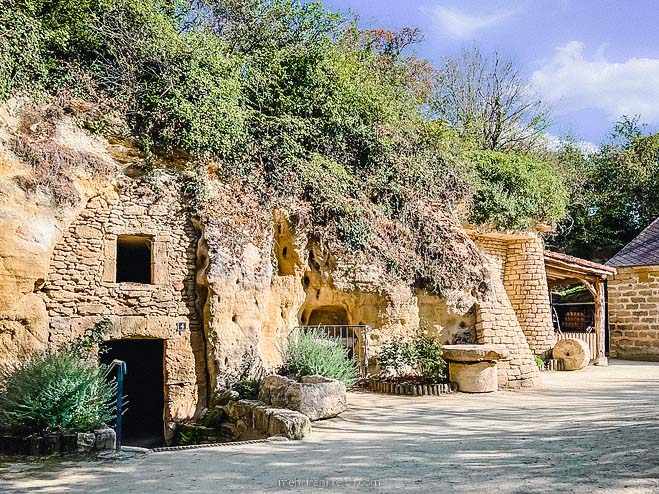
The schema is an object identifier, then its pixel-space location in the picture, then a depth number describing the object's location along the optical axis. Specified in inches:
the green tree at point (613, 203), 973.8
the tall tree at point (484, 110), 860.0
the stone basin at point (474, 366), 434.3
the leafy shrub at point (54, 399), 274.7
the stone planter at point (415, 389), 437.4
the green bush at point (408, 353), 470.0
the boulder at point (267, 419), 293.7
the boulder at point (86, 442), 267.3
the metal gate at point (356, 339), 474.6
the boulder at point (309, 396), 333.7
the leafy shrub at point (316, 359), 395.2
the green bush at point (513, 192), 618.5
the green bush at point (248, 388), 381.4
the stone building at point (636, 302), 748.0
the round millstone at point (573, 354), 636.7
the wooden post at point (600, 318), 716.0
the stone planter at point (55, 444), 266.4
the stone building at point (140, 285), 381.1
